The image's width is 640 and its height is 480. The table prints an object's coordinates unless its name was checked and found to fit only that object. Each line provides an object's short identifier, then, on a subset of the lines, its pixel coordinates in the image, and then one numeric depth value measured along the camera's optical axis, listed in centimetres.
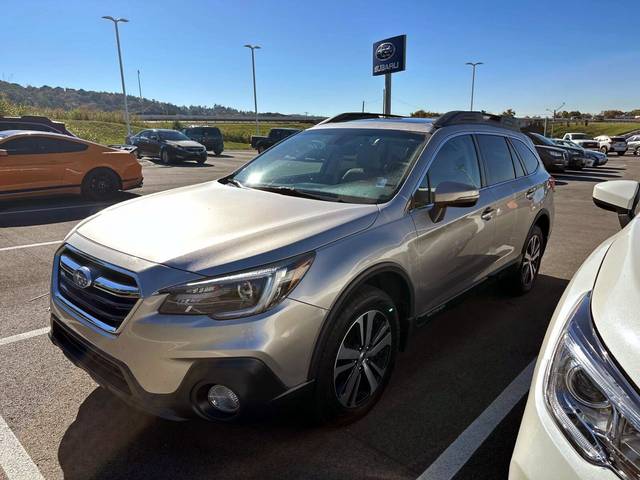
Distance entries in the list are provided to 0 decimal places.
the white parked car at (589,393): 122
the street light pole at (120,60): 3409
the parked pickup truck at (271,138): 2745
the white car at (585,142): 2930
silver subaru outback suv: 210
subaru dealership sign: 2330
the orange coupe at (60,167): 874
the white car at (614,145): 3634
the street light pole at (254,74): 4462
